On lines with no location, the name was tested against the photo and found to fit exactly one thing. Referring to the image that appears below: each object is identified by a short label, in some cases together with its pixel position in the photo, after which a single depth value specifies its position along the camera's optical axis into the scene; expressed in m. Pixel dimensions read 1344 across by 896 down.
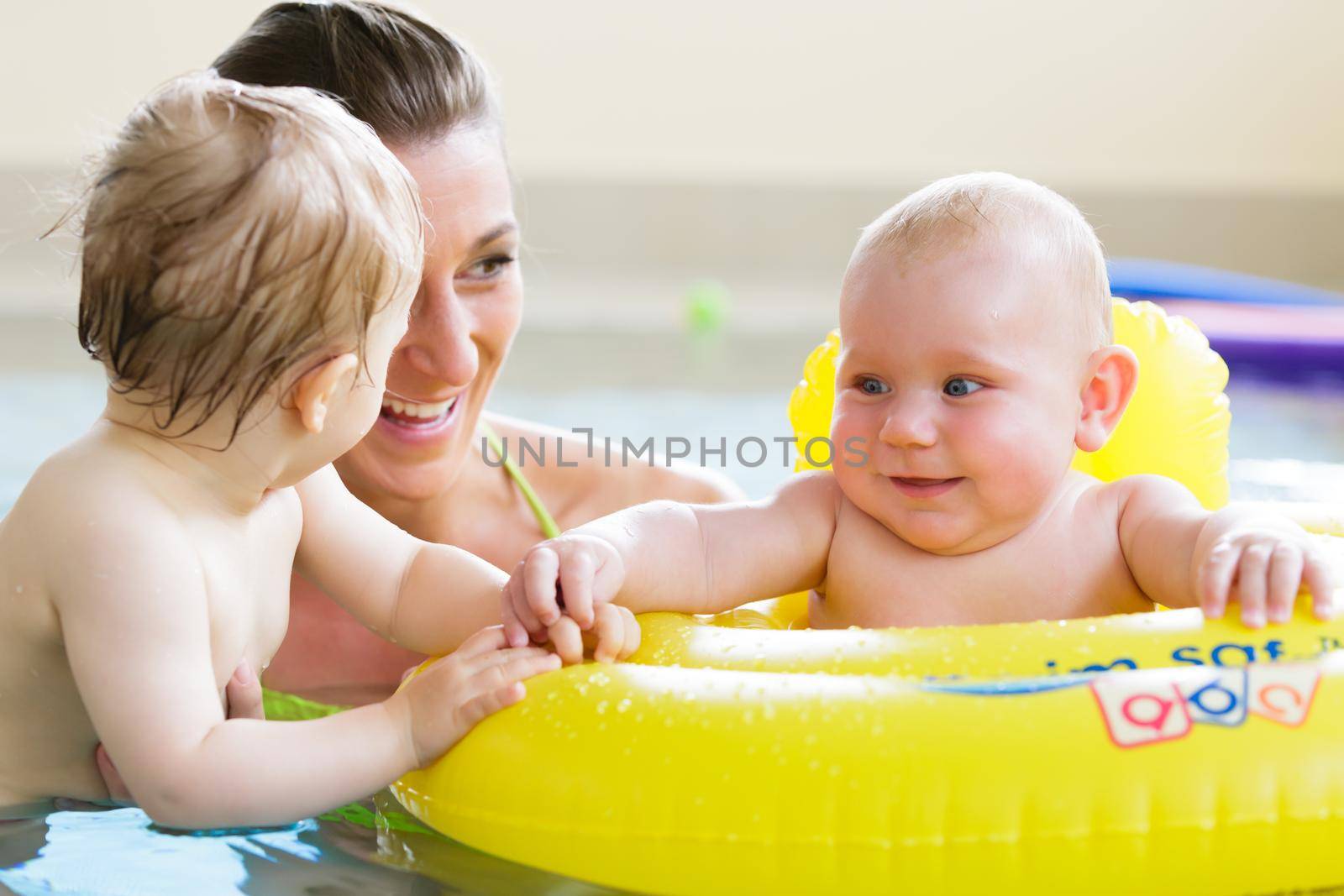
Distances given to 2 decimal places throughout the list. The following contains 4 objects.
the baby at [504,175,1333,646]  1.81
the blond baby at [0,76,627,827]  1.68
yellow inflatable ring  1.66
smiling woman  1.92
